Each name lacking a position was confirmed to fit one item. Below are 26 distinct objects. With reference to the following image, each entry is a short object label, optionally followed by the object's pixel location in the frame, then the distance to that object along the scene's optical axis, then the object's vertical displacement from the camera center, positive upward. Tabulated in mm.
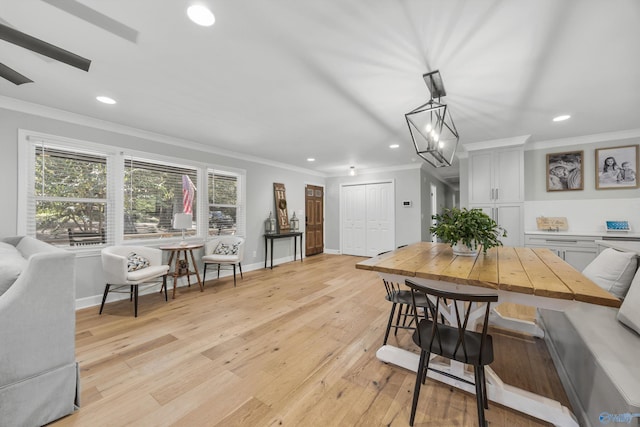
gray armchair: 1335 -707
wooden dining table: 1321 -383
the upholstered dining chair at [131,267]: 2920 -658
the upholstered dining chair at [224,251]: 4094 -633
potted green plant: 2012 -128
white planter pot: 2174 -311
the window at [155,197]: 3631 +271
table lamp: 3760 -100
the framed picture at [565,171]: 4098 +701
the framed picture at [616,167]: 3762 +702
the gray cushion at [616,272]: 1862 -445
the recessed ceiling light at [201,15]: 1488 +1216
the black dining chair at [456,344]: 1298 -758
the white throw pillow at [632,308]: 1470 -577
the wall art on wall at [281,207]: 5867 +171
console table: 5488 -505
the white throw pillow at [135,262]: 3205 -615
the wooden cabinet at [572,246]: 3629 -482
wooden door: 6938 -168
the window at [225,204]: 4652 +198
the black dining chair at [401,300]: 2085 -734
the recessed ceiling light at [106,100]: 2646 +1226
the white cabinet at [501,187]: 4234 +466
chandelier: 2165 +1156
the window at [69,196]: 2951 +231
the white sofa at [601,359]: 1074 -732
